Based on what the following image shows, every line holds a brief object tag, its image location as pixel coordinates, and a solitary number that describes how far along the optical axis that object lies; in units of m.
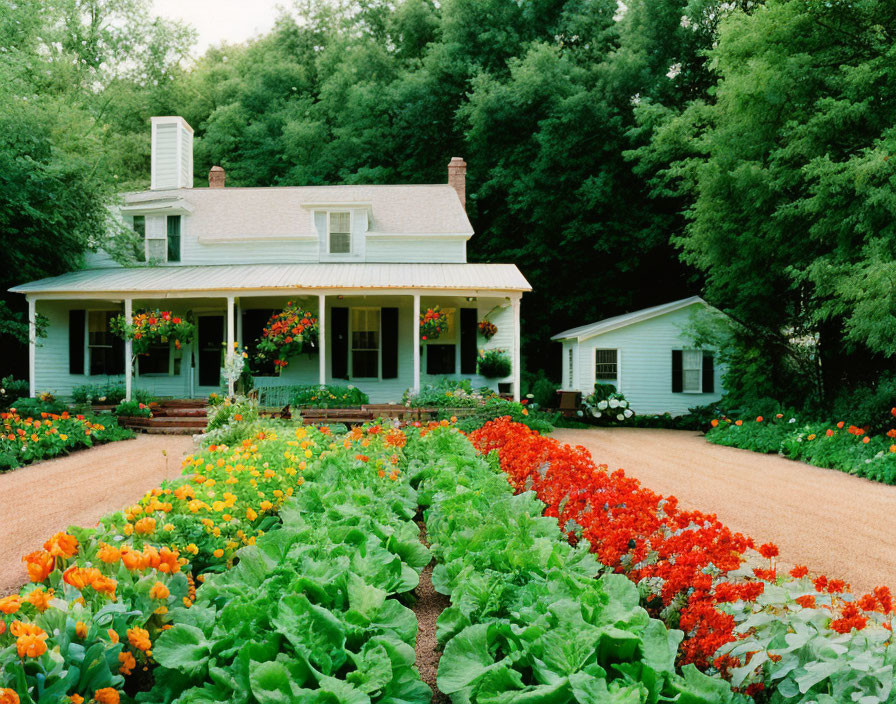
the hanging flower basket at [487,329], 16.92
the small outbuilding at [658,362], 18.92
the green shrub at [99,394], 15.35
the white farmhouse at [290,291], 15.14
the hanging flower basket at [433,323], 15.04
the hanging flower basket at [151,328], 14.59
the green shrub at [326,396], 14.22
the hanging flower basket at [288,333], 14.57
